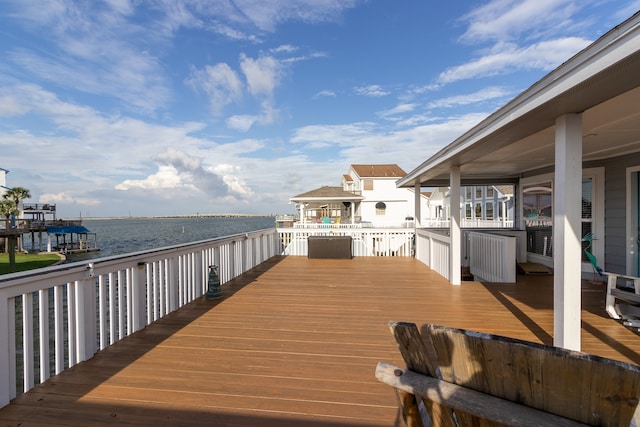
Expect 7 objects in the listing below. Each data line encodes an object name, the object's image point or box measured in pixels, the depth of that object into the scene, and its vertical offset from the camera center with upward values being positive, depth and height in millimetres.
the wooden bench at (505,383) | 657 -427
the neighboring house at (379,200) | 23875 +867
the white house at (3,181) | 30052 +3453
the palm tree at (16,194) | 29531 +2040
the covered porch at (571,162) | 1789 +729
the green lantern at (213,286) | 4387 -1045
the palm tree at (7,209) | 27797 +584
